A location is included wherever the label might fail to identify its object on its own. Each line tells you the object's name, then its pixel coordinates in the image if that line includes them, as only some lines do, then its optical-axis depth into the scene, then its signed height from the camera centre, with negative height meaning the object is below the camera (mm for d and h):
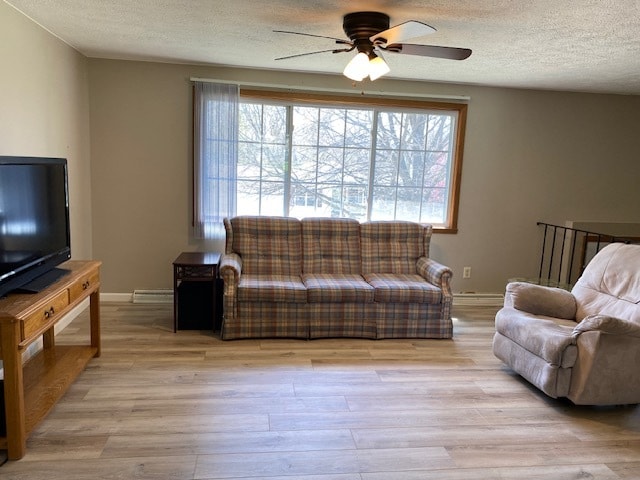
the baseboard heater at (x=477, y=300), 4844 -1163
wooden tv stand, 1957 -933
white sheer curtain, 4172 +236
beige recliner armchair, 2568 -835
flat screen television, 2188 -275
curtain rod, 4176 +908
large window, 4418 +269
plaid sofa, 3588 -810
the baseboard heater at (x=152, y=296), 4402 -1161
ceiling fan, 2605 +824
